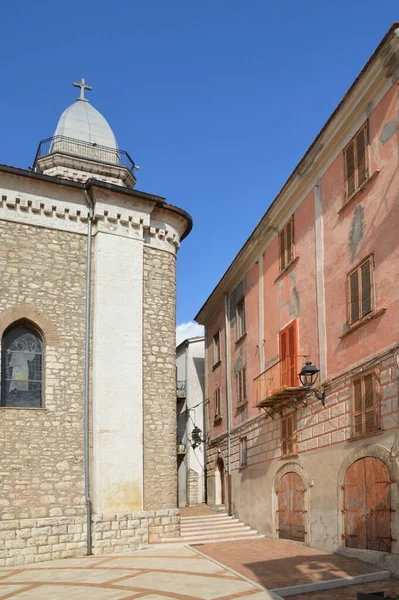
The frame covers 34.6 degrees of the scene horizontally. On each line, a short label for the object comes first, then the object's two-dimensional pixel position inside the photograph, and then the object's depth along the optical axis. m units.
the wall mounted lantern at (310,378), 13.34
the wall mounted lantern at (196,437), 26.63
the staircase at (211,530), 15.91
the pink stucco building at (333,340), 11.59
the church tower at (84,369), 13.95
